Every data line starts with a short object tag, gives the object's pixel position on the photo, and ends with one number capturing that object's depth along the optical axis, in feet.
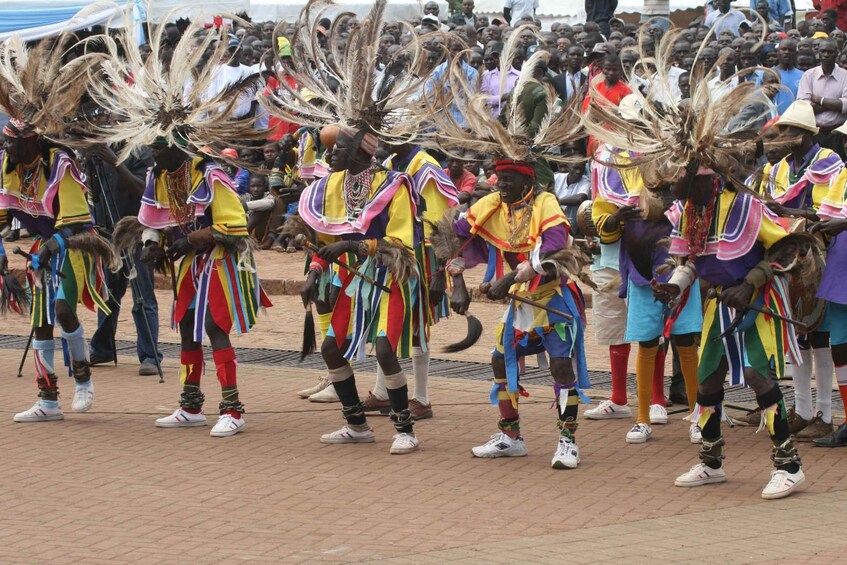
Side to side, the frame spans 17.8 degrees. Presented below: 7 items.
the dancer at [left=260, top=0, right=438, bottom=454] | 55.27
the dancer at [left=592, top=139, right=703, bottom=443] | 57.32
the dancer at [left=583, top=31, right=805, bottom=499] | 47.55
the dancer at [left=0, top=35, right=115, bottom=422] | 61.34
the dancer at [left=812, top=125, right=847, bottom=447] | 53.55
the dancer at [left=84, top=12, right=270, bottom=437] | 59.28
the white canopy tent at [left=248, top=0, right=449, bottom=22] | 146.10
